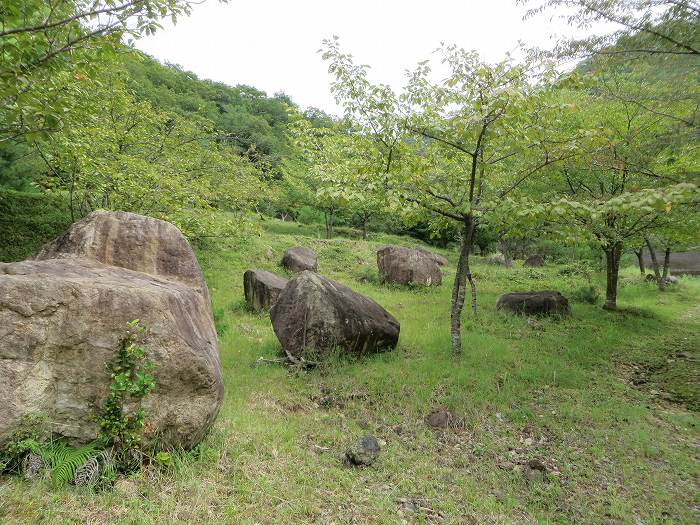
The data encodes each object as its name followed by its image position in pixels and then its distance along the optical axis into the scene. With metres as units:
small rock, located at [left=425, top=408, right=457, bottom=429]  6.54
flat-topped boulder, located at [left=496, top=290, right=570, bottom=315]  12.62
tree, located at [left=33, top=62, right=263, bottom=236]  9.60
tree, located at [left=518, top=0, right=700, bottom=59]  5.46
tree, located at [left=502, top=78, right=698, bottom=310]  6.38
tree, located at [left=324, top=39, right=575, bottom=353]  7.21
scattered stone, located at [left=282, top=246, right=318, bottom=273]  17.86
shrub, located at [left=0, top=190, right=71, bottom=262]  13.55
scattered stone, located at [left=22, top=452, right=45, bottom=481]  3.38
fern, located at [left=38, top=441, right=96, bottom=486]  3.49
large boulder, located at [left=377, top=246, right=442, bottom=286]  17.03
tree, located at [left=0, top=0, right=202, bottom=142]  3.68
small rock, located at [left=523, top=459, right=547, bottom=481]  5.34
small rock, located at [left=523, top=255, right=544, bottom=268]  29.34
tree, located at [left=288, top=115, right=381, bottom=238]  7.59
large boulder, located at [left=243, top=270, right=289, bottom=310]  12.09
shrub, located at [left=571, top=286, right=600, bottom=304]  15.71
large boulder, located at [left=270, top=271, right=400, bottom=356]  8.55
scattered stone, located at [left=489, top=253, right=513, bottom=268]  27.00
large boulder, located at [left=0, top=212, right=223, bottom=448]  3.59
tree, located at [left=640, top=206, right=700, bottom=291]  10.94
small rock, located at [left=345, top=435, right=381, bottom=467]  5.21
